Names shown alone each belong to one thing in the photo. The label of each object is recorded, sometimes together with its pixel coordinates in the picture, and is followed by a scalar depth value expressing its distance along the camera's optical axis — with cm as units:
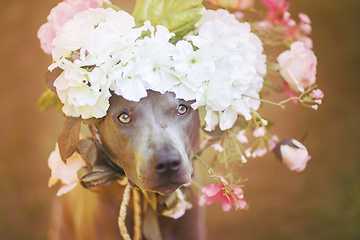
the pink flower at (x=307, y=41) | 126
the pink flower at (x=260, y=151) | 111
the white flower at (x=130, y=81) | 86
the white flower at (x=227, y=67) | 94
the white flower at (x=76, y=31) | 89
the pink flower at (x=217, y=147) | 106
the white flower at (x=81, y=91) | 88
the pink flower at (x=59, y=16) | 100
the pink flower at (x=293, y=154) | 107
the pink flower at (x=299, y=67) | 108
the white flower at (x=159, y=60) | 88
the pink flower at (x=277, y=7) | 125
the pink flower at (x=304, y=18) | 121
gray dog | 88
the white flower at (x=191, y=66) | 90
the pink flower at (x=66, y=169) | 109
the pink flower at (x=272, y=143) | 117
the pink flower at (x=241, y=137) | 106
